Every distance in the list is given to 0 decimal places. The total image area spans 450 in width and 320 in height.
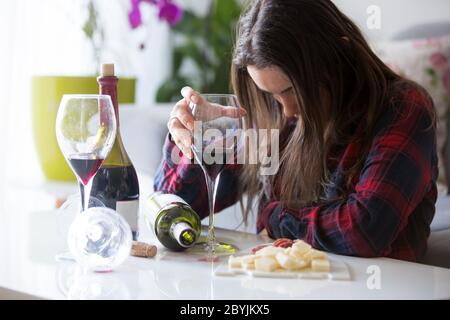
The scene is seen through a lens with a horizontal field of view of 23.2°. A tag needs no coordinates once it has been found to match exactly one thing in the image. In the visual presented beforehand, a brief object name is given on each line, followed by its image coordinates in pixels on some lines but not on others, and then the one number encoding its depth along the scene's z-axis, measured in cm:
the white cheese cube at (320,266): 145
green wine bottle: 159
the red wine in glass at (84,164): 151
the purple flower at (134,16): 338
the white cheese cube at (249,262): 146
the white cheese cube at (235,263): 147
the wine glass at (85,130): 150
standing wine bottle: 163
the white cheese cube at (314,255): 146
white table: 136
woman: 167
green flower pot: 285
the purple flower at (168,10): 371
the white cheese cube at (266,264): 145
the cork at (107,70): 161
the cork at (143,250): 156
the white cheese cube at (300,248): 146
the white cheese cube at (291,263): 144
